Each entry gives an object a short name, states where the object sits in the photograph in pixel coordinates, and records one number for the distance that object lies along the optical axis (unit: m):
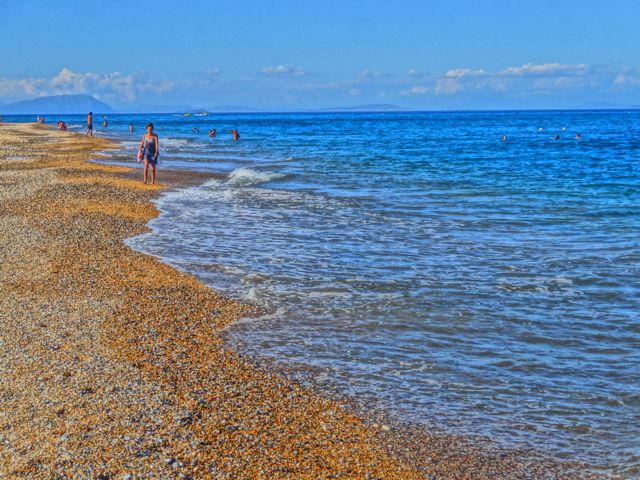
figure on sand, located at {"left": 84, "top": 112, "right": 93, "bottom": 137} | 62.62
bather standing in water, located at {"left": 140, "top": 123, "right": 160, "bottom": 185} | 24.53
